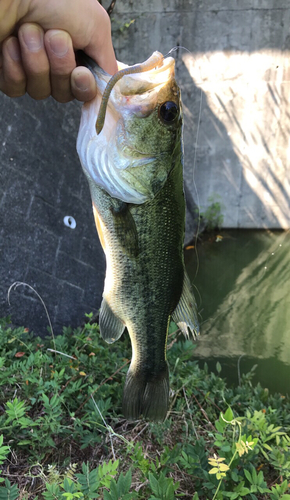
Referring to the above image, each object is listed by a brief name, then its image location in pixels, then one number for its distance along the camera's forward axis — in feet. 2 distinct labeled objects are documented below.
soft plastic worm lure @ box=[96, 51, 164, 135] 0.64
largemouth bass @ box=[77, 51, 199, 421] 0.77
